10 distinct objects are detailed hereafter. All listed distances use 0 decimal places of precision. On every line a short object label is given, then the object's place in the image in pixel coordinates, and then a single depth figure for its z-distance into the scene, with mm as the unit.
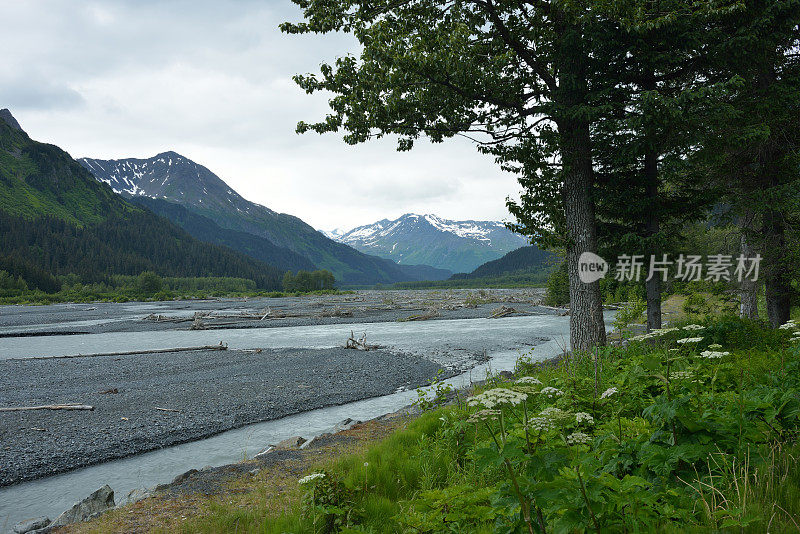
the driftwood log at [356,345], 26250
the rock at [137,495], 6305
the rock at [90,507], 5756
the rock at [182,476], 7136
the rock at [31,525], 5914
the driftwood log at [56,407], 12820
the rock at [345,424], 10578
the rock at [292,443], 9252
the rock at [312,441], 8996
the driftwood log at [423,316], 49156
